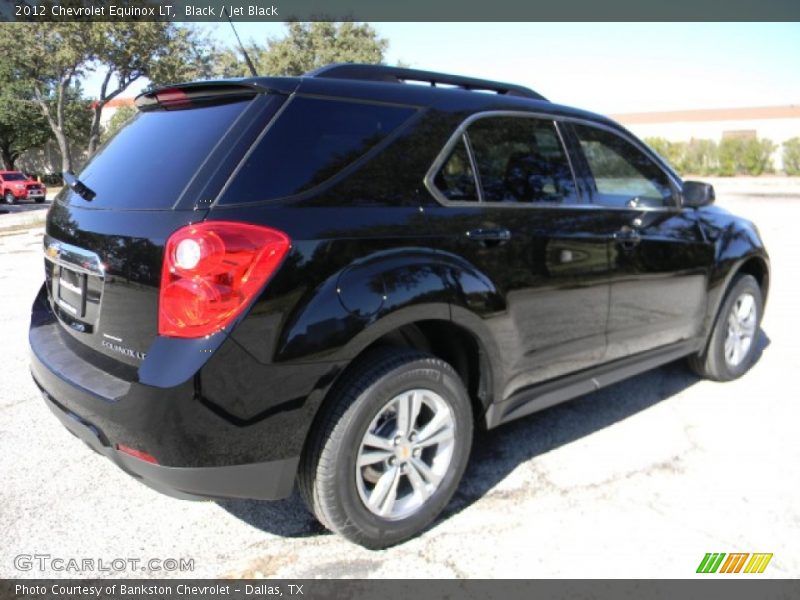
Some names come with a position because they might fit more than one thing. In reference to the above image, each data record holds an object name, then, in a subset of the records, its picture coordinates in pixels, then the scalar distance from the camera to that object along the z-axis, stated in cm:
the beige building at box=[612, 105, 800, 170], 5169
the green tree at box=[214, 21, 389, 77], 3466
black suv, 207
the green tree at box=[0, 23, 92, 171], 2273
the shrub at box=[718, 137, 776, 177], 3741
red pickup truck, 3162
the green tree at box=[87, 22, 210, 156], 2342
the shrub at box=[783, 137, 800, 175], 3650
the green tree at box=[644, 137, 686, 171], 3931
